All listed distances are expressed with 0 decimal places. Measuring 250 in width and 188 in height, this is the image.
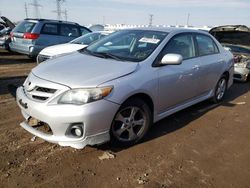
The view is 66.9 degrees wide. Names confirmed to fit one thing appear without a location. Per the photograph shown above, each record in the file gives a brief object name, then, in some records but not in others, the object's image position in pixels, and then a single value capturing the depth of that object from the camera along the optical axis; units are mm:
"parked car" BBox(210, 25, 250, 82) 5819
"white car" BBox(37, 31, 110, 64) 5356
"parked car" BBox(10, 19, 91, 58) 6941
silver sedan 2191
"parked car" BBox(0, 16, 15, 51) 8623
